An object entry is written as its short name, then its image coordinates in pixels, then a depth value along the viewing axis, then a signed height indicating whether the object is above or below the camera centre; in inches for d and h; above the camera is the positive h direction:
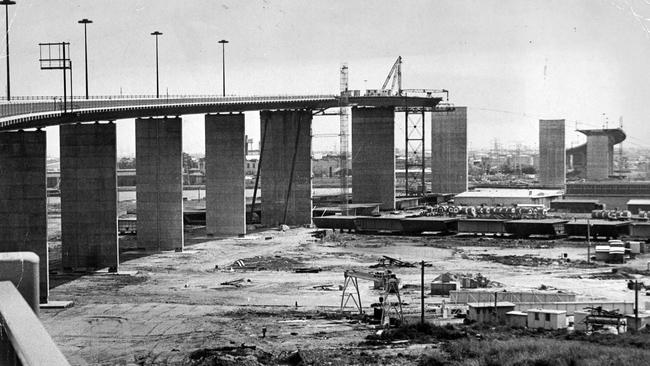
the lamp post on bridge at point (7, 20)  2212.2 +315.7
